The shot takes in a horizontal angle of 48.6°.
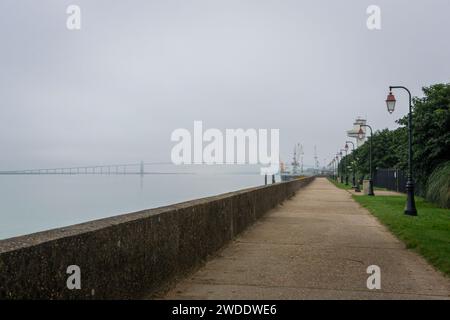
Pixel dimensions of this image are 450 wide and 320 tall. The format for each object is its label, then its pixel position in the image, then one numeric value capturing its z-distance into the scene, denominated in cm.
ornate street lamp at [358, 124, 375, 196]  3384
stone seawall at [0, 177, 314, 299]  376
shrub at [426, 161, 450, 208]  2178
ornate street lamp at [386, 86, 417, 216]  1806
